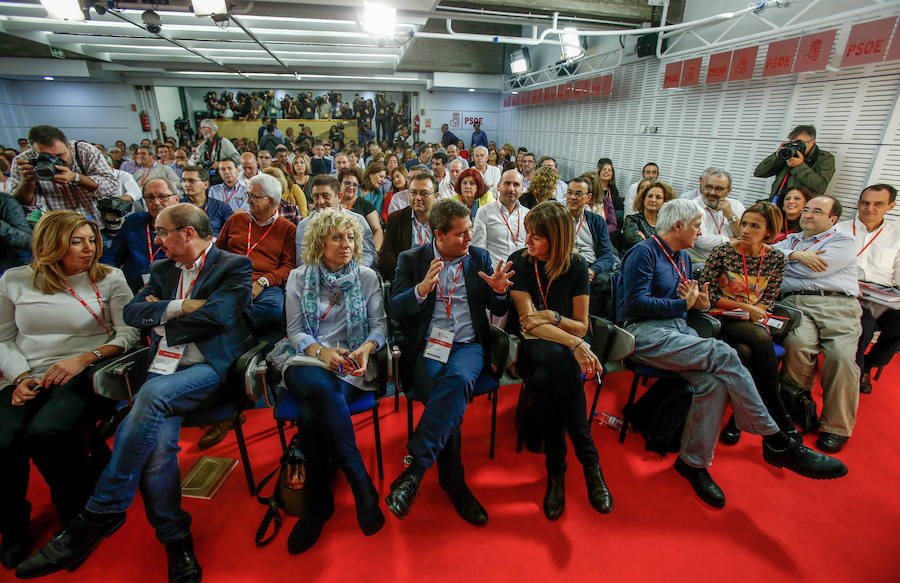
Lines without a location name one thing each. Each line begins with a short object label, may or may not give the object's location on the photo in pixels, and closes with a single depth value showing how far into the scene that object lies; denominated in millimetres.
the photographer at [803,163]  3770
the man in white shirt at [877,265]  2947
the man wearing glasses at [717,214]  3566
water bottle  2572
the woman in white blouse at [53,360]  1671
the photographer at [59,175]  2814
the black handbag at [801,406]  2494
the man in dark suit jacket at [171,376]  1562
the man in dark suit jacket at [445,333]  1775
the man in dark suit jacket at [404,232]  3225
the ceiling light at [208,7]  4055
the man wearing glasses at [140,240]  2652
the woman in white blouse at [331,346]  1742
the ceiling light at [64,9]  4184
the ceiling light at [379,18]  4730
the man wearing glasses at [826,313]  2426
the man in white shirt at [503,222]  3191
